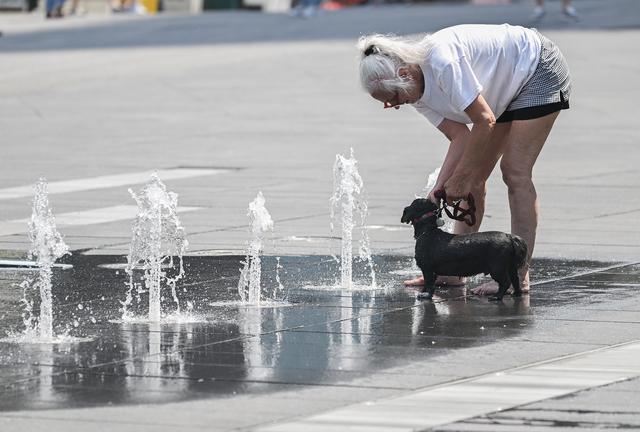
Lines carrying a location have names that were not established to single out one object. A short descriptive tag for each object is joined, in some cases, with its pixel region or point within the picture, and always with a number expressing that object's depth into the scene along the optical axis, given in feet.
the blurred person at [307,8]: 203.12
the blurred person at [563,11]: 180.55
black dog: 51.42
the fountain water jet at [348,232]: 57.62
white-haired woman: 50.26
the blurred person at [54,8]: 221.05
